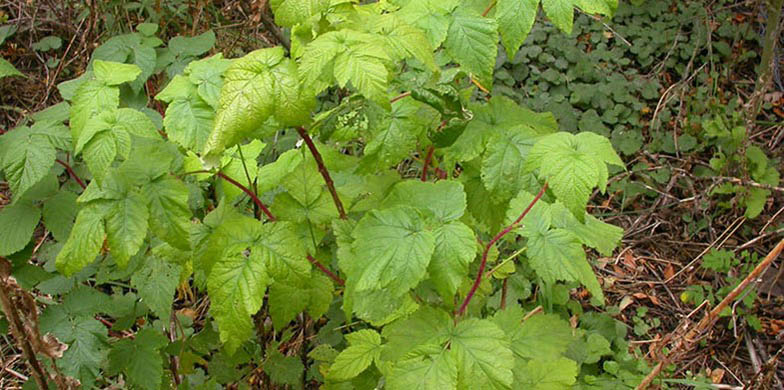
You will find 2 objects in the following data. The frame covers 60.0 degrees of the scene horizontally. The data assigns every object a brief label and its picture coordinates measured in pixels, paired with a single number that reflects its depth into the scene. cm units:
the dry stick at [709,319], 155
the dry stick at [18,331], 122
